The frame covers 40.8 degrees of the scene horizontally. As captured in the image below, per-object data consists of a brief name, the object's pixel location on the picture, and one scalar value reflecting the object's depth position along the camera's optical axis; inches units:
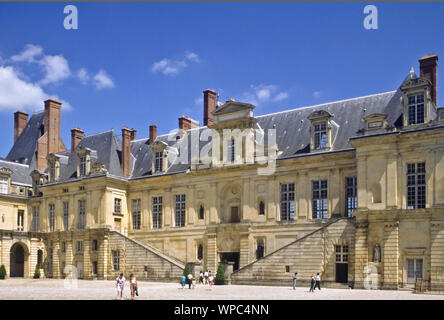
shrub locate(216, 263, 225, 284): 1453.0
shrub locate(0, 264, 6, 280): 1793.8
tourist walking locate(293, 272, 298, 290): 1262.1
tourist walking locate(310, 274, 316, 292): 1185.9
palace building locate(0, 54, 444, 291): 1269.7
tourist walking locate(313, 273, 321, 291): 1244.8
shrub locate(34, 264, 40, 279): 1937.0
